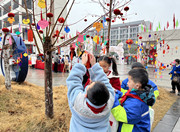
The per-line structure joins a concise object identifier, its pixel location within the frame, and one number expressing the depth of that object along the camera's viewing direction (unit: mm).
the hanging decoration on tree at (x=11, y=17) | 2015
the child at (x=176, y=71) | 5478
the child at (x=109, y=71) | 2023
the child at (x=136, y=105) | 1294
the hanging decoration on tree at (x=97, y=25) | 1829
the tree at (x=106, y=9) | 3230
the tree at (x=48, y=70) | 2199
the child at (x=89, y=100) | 966
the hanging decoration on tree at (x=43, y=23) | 1631
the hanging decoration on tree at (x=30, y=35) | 1963
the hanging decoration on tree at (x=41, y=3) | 1658
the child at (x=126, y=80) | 2572
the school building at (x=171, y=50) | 16628
